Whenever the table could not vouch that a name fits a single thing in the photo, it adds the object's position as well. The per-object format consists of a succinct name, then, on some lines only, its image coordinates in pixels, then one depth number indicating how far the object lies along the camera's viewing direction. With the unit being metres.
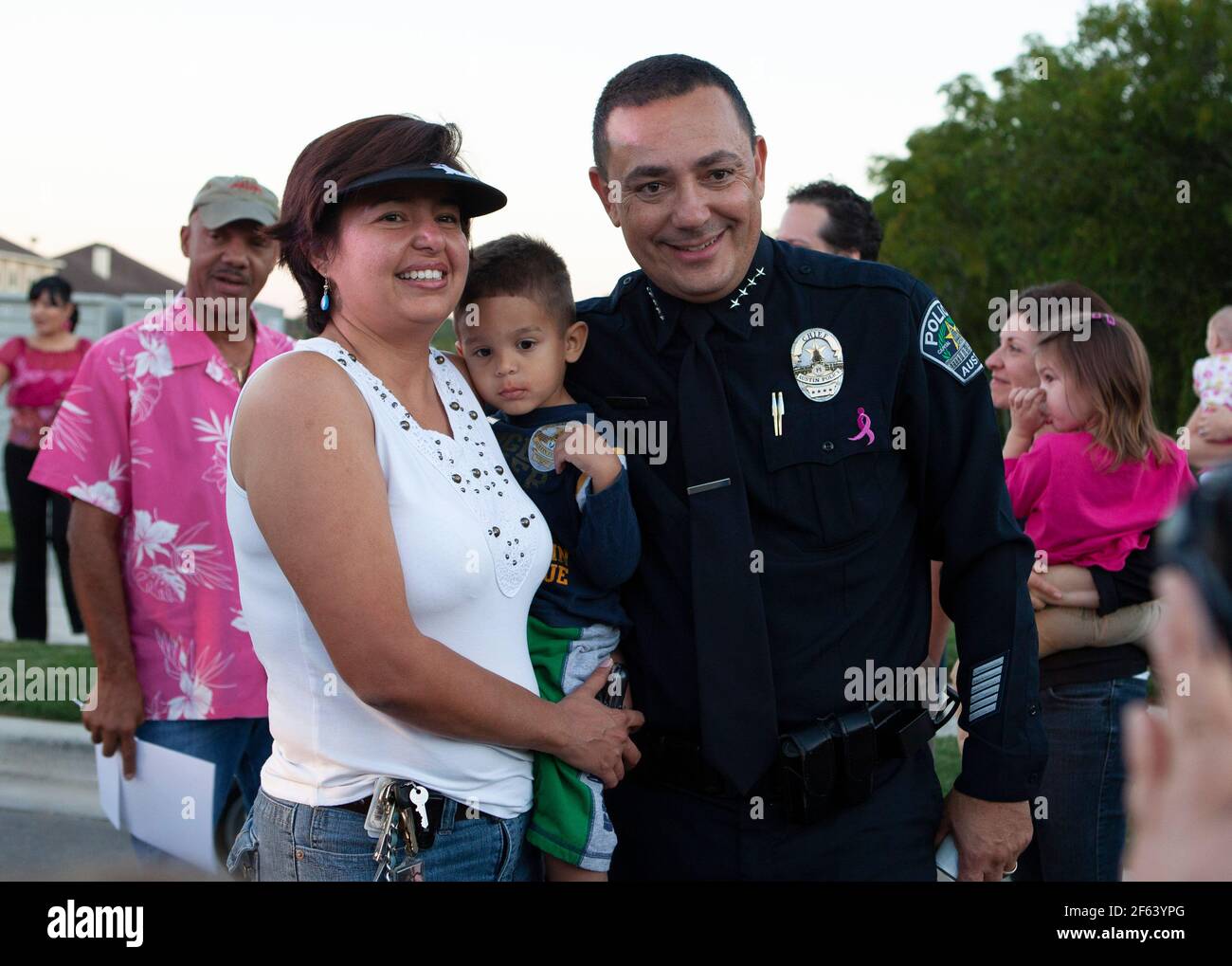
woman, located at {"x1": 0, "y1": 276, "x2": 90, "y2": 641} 7.33
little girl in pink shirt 3.26
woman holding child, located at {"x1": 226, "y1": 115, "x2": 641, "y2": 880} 1.88
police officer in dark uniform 2.32
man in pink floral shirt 3.18
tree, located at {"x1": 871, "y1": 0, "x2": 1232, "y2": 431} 21.16
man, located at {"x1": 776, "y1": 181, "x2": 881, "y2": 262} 4.30
